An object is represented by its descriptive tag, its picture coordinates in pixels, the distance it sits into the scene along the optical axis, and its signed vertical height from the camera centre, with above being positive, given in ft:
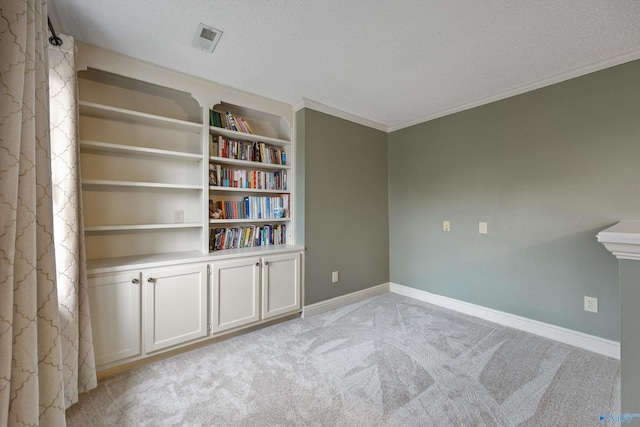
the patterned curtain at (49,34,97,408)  4.95 +0.24
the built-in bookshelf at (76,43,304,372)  6.28 +0.24
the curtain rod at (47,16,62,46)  4.97 +3.44
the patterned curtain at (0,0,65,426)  2.47 -0.23
